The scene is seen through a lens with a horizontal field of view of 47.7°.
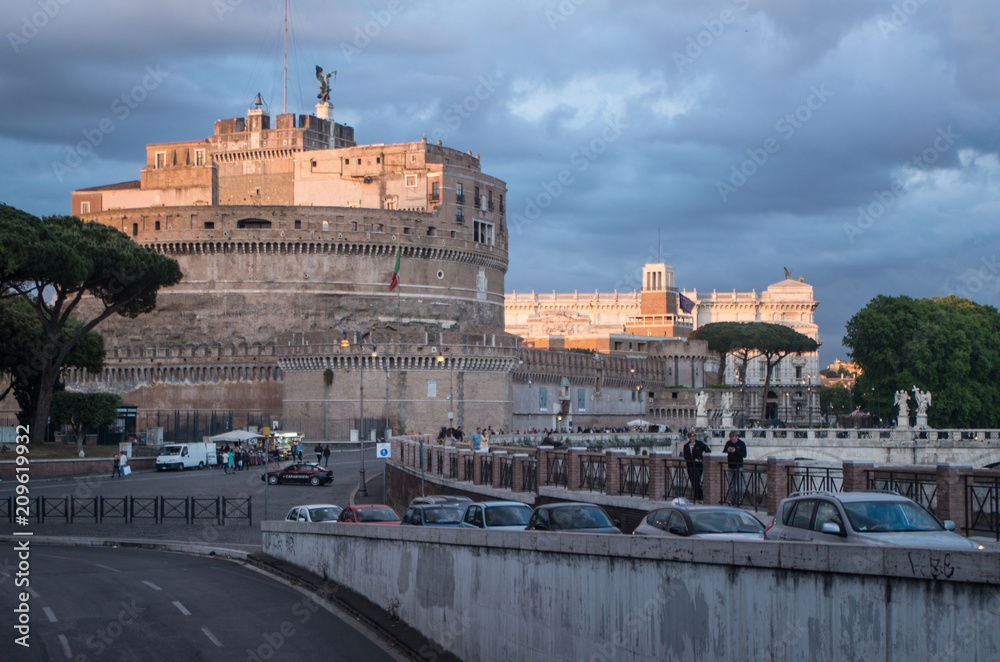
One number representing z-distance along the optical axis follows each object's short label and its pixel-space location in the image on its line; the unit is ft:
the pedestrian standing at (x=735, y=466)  68.44
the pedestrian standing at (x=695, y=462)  71.77
